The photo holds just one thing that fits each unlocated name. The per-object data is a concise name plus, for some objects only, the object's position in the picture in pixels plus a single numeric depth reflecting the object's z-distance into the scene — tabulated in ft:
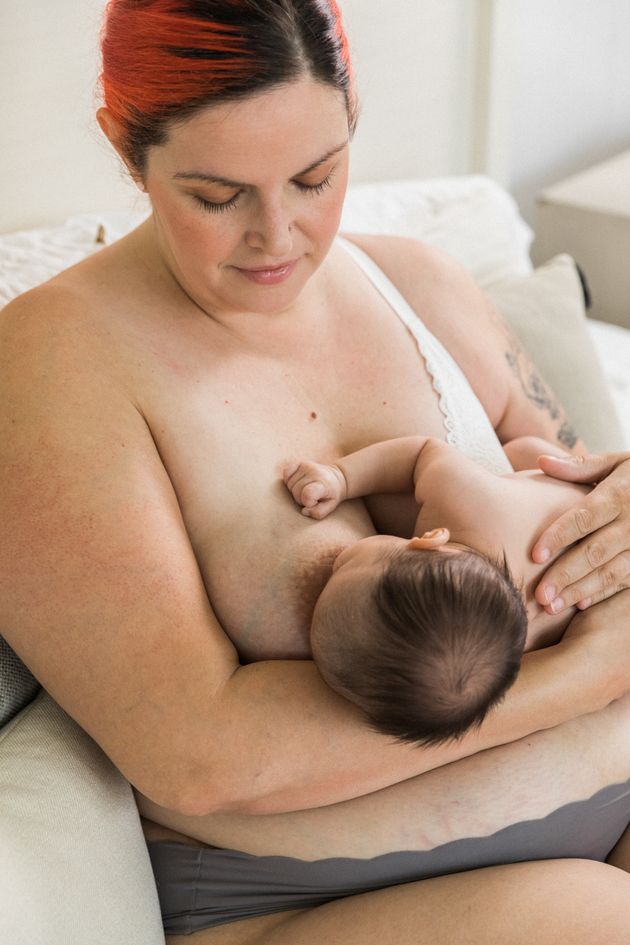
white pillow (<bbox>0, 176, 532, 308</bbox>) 6.38
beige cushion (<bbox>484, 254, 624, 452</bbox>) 5.60
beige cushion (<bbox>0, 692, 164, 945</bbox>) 3.03
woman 3.20
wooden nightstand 8.28
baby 3.06
